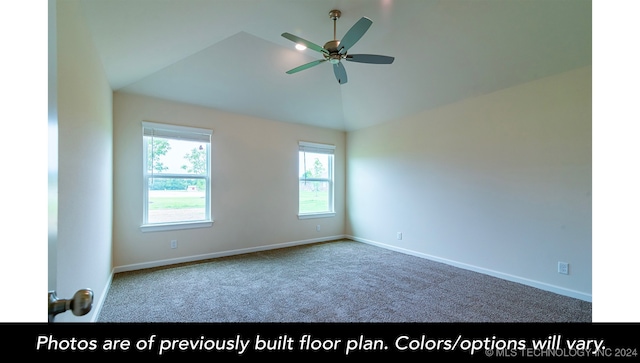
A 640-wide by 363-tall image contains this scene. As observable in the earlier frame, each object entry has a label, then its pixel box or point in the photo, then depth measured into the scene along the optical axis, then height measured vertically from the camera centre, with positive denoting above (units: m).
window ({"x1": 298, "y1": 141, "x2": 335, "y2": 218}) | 5.39 +0.02
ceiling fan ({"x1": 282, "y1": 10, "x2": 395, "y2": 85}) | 2.20 +1.21
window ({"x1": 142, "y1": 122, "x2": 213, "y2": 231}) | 3.82 +0.06
